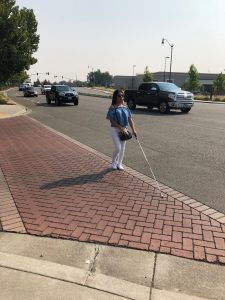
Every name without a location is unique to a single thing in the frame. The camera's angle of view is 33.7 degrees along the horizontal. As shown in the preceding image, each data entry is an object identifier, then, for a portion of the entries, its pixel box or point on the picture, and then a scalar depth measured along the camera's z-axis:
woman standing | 7.38
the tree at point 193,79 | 73.06
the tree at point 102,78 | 181.52
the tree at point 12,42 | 27.27
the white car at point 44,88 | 59.01
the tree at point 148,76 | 90.31
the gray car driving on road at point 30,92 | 52.25
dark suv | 30.94
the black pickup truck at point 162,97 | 21.69
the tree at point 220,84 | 75.56
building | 134.52
